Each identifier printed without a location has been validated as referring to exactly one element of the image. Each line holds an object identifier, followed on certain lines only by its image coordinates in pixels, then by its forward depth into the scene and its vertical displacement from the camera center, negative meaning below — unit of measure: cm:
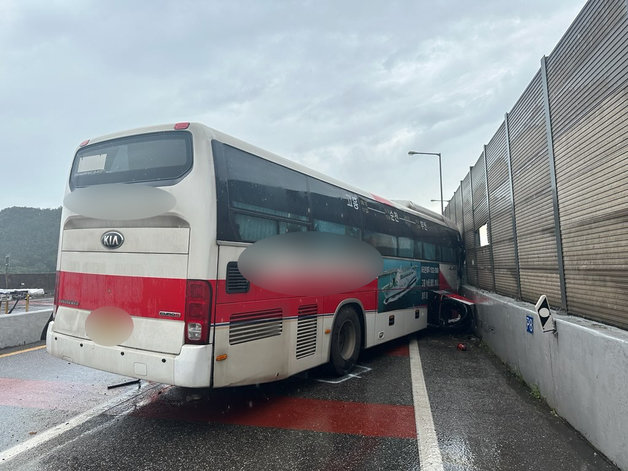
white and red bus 393 +12
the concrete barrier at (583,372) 321 -102
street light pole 2206 +524
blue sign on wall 533 -68
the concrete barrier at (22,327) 767 -114
